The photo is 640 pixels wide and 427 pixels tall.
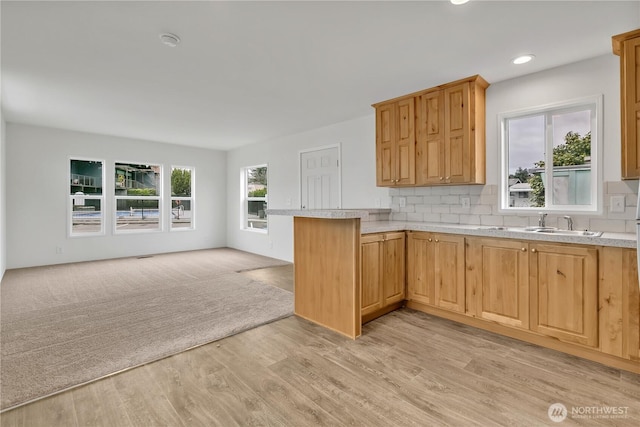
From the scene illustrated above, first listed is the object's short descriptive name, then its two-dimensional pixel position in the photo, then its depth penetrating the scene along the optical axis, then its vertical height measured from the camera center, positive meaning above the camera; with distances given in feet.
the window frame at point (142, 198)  20.74 +0.98
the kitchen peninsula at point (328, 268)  8.78 -1.81
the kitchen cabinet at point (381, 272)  9.64 -2.10
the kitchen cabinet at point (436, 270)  9.77 -2.05
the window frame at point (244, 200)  24.48 +0.90
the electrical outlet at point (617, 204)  8.46 +0.13
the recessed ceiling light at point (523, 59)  9.02 +4.56
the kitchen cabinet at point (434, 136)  10.62 +2.82
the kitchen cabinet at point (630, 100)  7.52 +2.73
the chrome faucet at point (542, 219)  9.59 -0.32
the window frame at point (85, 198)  19.07 +0.78
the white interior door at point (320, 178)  17.03 +1.91
